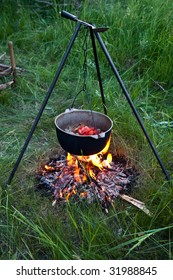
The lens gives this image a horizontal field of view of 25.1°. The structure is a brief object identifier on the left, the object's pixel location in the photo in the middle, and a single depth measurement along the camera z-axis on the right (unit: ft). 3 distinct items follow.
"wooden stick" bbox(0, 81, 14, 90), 13.76
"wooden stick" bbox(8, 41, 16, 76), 14.02
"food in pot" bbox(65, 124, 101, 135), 9.37
